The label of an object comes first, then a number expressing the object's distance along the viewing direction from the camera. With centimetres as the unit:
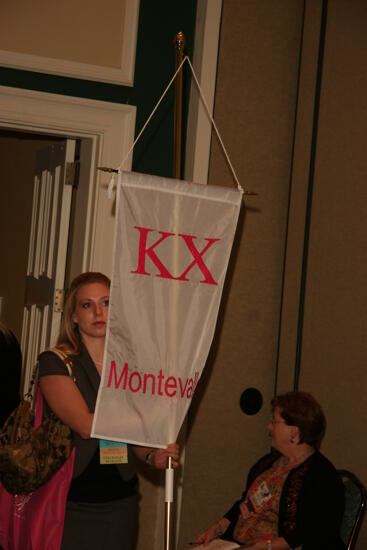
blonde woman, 444
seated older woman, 521
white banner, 452
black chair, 533
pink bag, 441
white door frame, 641
